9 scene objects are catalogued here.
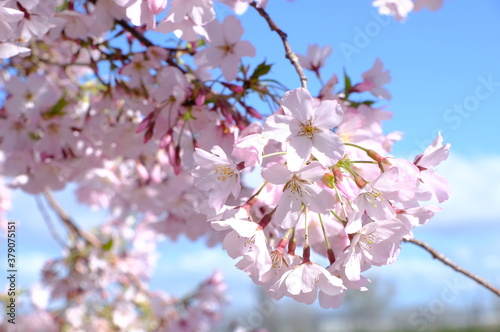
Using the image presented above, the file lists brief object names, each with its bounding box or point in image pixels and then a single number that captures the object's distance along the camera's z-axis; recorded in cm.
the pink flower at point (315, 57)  46
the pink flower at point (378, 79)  45
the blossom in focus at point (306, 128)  33
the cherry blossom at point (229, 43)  43
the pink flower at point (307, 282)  33
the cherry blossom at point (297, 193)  33
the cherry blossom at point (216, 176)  35
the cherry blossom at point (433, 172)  34
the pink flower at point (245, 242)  33
